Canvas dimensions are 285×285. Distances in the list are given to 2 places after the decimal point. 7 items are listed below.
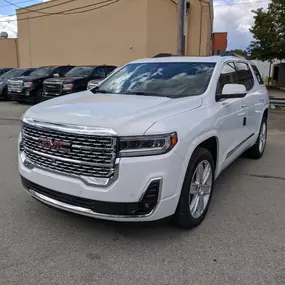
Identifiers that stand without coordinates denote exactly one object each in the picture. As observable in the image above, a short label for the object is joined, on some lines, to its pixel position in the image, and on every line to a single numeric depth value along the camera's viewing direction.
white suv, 2.69
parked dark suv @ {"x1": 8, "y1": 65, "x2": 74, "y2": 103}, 14.16
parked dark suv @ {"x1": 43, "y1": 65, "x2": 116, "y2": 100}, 13.08
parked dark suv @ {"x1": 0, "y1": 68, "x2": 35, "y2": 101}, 16.09
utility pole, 13.00
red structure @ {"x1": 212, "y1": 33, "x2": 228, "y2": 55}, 23.45
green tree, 22.53
